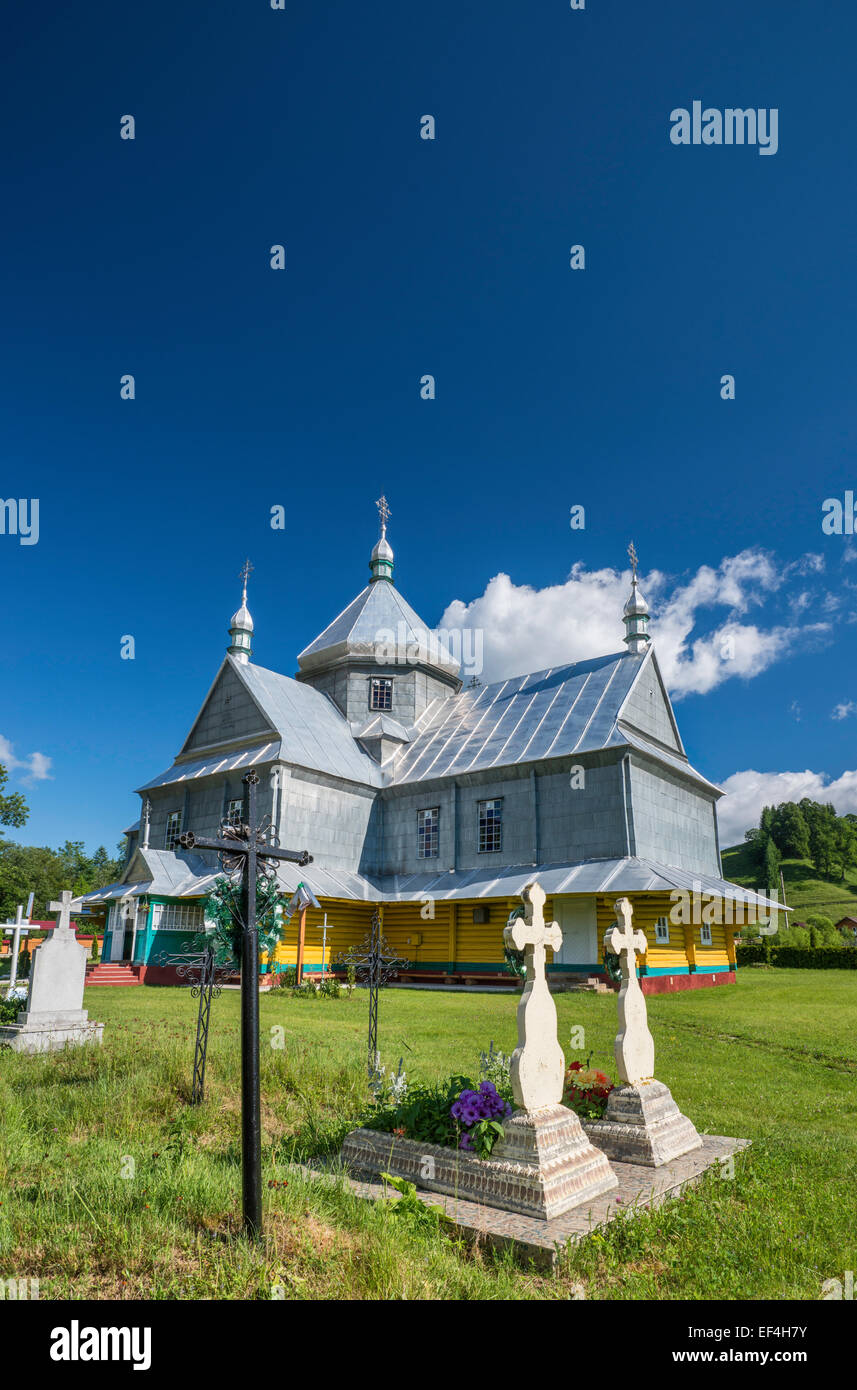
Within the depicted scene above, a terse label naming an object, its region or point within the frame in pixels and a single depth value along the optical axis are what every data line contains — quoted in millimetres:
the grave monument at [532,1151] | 6098
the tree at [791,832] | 101875
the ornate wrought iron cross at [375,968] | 11125
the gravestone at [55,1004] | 12828
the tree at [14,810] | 50531
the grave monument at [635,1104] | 7359
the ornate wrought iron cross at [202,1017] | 9180
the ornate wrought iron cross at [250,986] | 5059
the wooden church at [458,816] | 25375
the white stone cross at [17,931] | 21564
